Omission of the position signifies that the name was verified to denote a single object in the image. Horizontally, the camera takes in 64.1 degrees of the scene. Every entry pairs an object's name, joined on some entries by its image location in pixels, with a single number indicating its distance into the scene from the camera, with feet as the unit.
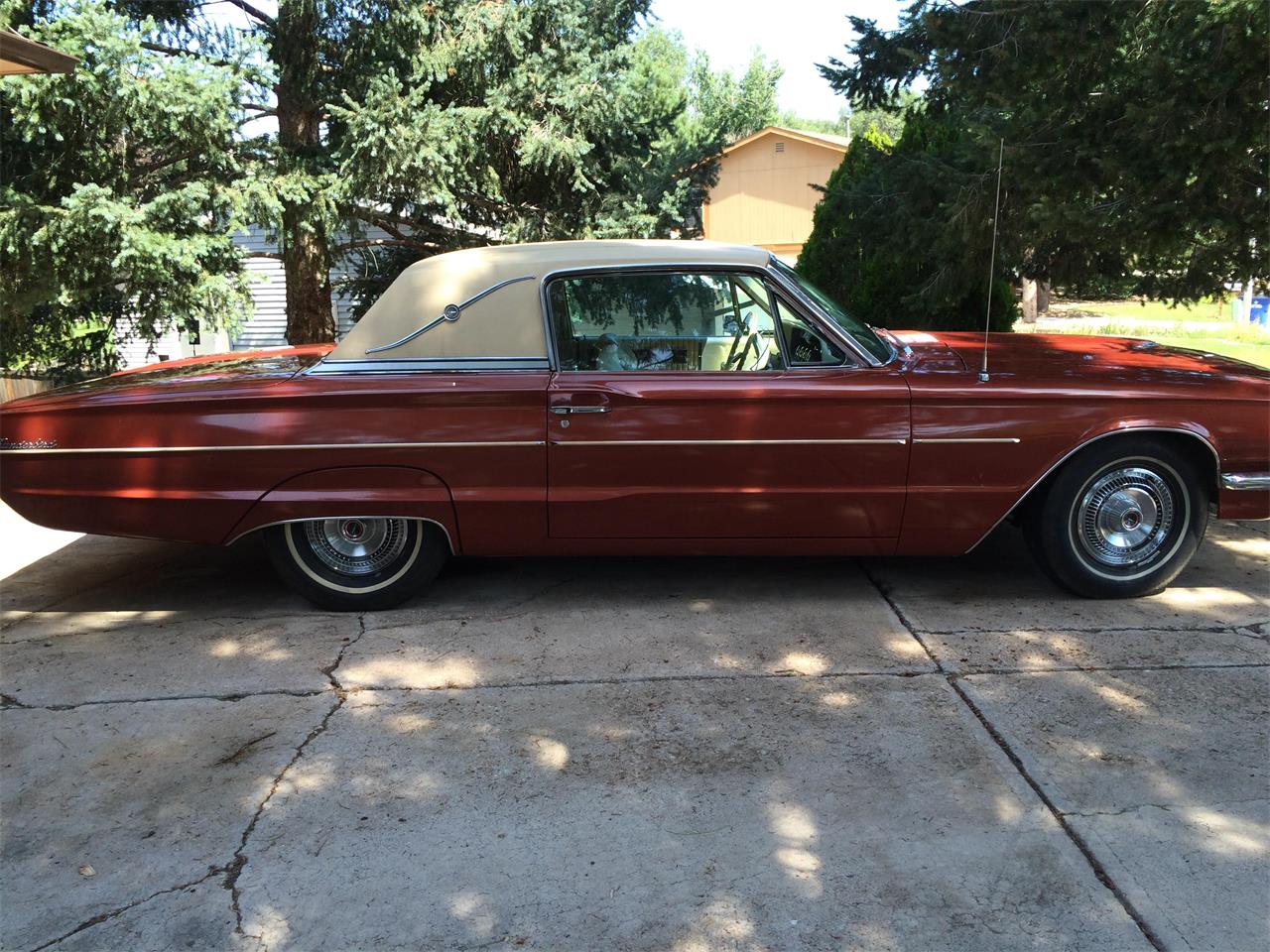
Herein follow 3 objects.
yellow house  120.78
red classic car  14.33
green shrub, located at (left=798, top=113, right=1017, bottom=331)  27.32
